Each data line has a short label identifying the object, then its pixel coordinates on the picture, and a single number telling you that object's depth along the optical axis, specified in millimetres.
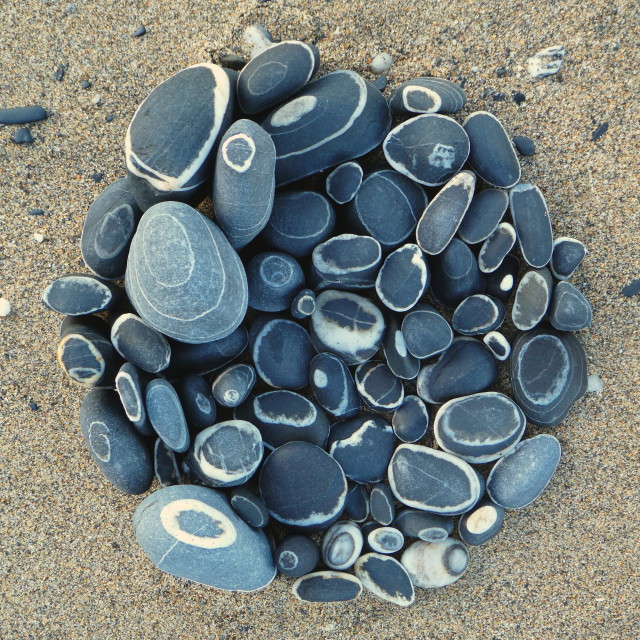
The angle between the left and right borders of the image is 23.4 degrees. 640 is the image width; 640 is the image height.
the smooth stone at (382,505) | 958
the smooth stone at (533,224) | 936
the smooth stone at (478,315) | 945
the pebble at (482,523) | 950
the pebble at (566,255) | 939
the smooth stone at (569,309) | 937
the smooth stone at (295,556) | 947
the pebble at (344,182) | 943
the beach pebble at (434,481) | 952
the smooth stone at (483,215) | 937
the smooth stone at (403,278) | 941
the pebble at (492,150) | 935
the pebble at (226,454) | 935
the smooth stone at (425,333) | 948
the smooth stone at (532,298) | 940
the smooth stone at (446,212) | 931
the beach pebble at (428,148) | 934
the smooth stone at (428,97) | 929
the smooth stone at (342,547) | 954
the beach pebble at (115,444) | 933
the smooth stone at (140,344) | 926
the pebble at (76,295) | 935
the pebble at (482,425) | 951
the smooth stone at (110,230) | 932
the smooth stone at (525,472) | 952
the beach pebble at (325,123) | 928
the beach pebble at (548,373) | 946
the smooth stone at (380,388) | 958
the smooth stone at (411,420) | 961
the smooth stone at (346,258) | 942
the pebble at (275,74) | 921
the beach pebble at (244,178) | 897
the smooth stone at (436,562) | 958
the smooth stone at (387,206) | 948
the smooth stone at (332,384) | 956
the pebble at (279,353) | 962
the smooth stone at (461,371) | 955
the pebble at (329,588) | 950
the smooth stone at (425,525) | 956
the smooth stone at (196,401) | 940
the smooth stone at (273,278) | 944
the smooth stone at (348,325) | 960
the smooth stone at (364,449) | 963
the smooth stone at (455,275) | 938
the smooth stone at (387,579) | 955
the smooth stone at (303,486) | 950
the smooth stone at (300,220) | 946
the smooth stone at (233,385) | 940
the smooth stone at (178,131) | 903
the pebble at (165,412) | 917
